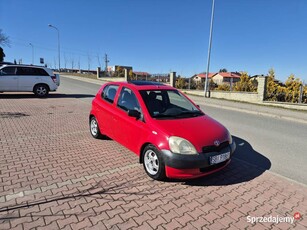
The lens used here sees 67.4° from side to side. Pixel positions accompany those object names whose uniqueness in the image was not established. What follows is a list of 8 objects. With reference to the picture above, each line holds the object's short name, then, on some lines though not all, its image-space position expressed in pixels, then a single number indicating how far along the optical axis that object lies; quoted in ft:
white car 42.27
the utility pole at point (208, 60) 58.34
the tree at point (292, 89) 48.70
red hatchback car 11.64
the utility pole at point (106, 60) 227.53
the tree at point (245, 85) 63.98
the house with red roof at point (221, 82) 63.39
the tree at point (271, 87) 51.08
